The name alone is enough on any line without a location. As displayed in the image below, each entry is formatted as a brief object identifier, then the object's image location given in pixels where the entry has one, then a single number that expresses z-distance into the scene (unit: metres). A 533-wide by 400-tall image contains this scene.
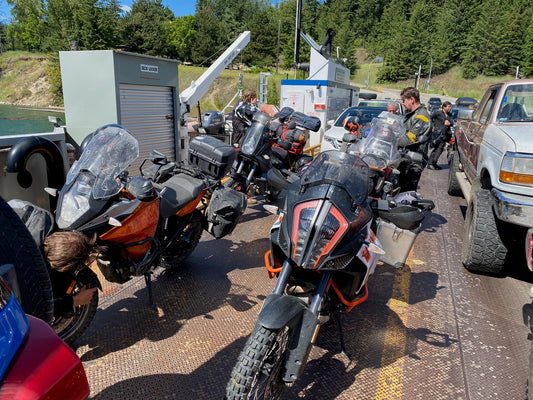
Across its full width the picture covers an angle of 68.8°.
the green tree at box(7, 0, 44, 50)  60.56
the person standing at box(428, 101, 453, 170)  10.47
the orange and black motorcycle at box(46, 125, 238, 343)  2.66
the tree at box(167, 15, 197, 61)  80.12
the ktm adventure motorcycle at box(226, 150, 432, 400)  2.07
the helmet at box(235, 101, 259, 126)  6.23
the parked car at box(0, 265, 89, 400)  1.16
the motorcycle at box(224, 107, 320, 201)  5.49
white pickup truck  3.61
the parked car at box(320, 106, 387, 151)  9.01
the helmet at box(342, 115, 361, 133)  6.57
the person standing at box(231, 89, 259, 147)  6.24
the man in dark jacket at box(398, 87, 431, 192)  6.05
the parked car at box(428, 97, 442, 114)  29.21
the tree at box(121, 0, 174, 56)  70.44
